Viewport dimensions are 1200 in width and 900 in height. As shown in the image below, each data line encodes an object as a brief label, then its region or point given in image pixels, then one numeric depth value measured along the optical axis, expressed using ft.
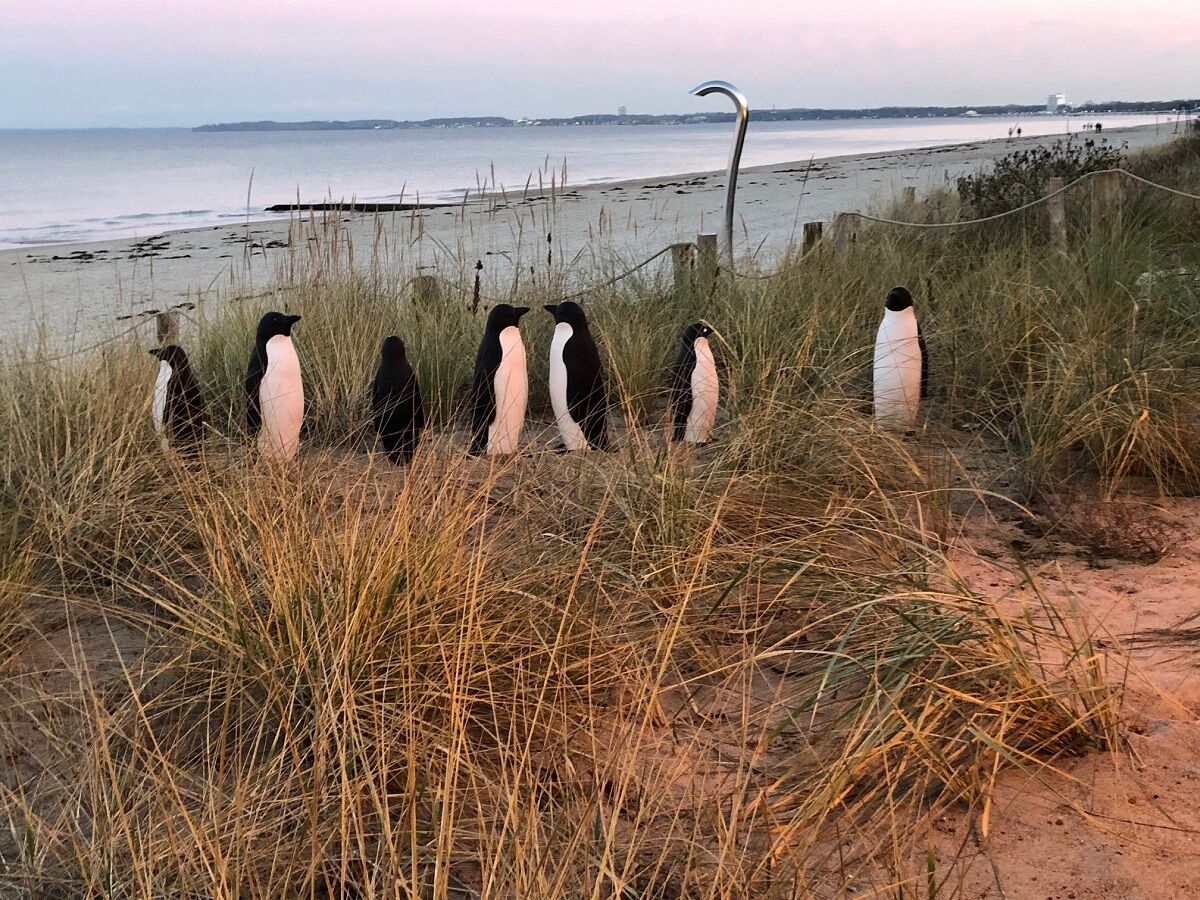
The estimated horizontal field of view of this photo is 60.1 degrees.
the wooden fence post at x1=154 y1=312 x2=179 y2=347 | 16.49
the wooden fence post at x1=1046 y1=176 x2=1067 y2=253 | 20.85
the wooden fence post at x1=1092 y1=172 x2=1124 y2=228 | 22.27
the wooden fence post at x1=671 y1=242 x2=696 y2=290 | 18.81
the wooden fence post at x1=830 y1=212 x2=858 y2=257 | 20.83
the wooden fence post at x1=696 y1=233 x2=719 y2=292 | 18.40
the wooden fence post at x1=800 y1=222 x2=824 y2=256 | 21.63
